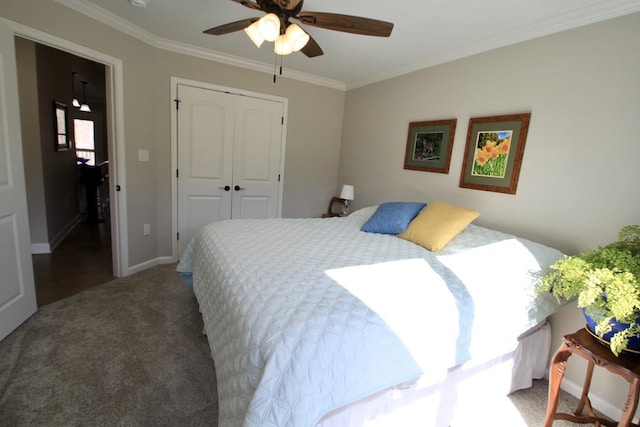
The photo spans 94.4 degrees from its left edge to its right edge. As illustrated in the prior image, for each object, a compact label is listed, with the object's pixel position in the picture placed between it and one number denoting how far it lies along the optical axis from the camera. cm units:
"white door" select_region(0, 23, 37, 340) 191
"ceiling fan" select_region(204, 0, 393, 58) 164
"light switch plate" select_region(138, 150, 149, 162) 301
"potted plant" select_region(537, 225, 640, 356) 114
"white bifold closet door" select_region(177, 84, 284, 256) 336
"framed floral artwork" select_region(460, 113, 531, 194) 222
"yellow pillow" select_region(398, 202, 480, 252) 215
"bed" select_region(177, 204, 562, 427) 98
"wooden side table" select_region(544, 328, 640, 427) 121
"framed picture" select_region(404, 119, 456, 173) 275
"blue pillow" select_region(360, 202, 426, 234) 252
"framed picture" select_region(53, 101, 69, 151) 388
